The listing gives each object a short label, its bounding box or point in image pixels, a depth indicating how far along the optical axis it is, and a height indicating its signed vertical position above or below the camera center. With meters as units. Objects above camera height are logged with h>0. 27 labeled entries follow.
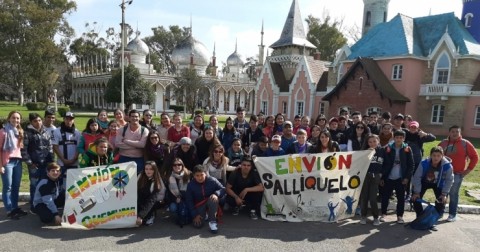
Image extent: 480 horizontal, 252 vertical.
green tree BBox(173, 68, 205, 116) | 41.44 +1.45
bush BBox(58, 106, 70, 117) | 33.31 -1.81
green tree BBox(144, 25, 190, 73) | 76.50 +12.47
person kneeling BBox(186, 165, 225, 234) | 6.30 -1.88
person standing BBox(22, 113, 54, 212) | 6.53 -1.12
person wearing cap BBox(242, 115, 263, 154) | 8.78 -0.88
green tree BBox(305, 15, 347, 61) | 55.38 +10.52
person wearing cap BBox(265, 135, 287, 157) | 7.24 -1.04
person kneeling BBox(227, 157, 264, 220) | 6.94 -1.83
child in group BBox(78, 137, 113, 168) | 6.69 -1.24
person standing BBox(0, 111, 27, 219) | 6.33 -1.36
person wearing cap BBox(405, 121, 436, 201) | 7.72 -0.75
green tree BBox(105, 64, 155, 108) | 38.56 +0.77
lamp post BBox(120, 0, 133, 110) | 26.40 +6.94
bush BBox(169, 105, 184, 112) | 51.70 -1.61
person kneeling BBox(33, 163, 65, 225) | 6.12 -1.95
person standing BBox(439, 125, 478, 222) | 6.95 -1.03
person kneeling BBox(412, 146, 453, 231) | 6.52 -1.40
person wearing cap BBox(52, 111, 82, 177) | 6.99 -1.07
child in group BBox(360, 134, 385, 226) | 6.81 -1.48
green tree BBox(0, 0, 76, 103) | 42.03 +6.80
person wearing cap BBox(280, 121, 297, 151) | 7.82 -0.82
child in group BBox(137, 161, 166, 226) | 6.36 -1.85
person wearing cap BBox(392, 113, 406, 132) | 7.98 -0.38
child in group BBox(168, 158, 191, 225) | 6.51 -1.72
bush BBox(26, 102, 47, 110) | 41.29 -1.82
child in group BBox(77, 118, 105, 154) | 6.99 -0.89
